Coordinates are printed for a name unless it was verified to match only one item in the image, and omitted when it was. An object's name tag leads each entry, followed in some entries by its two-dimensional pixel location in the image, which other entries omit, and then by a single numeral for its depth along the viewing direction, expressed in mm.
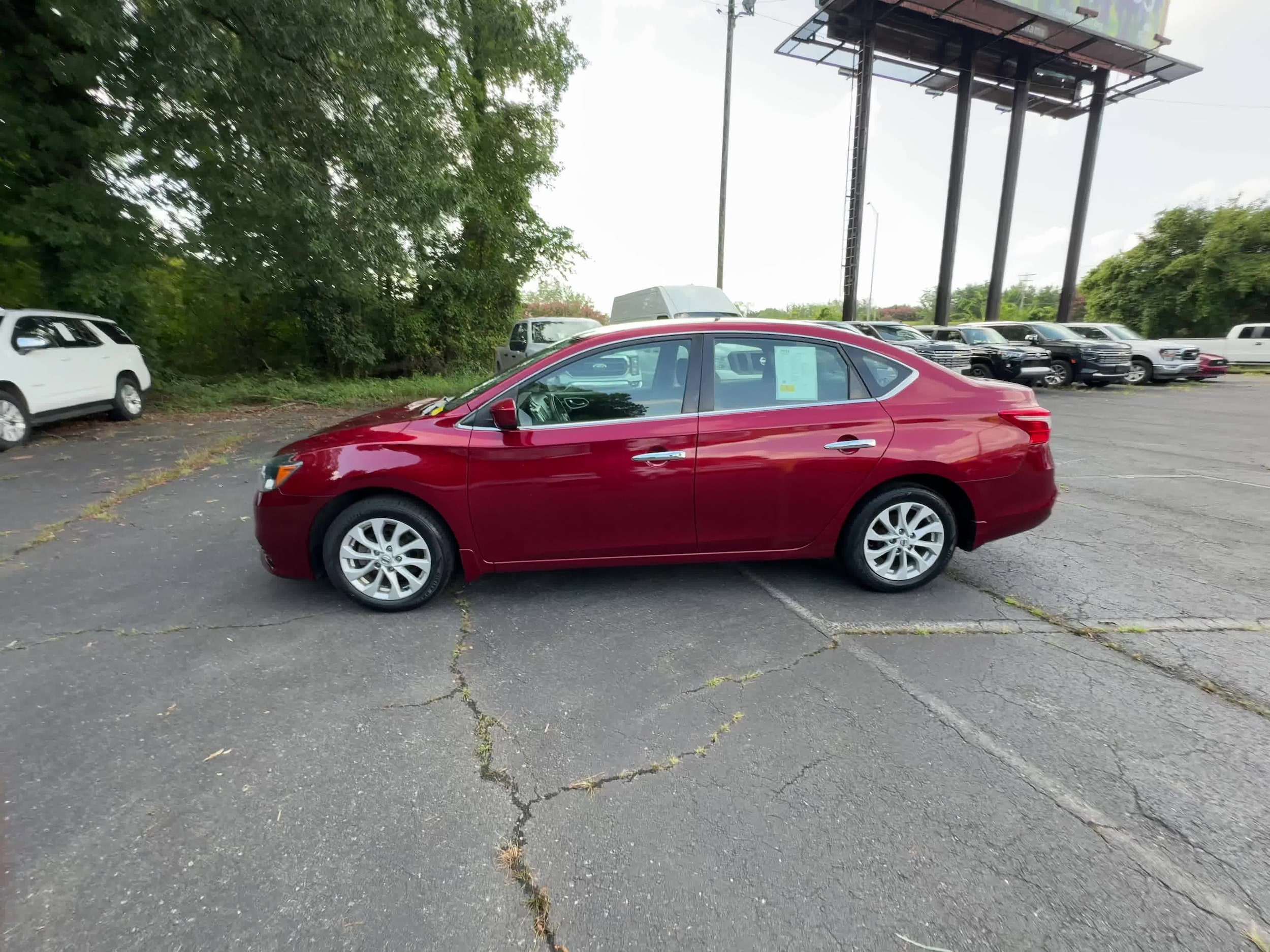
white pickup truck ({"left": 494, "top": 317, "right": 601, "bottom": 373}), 14078
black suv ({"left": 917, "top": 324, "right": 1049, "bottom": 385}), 16188
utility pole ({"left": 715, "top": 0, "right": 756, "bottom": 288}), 16484
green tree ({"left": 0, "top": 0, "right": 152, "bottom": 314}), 9336
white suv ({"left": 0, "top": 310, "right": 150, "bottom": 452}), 7895
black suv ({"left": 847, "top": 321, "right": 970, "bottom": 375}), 16094
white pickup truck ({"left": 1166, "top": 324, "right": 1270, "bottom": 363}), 22156
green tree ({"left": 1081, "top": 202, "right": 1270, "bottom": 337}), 26219
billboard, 24281
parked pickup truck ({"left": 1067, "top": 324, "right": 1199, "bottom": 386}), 17609
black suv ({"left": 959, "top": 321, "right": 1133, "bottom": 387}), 16328
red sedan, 3398
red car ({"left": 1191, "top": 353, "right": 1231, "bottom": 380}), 18500
